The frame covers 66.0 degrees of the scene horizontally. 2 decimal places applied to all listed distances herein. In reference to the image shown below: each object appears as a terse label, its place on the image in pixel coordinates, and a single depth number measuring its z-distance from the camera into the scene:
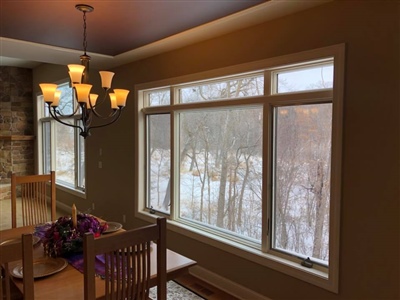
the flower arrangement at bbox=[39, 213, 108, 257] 2.10
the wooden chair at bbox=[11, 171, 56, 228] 3.01
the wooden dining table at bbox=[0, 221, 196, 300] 1.63
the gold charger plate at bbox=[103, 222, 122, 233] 2.55
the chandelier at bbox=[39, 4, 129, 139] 2.23
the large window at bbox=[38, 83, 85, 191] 5.95
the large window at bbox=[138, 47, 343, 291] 2.43
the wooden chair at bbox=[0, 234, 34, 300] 1.32
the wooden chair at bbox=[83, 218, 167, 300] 1.44
